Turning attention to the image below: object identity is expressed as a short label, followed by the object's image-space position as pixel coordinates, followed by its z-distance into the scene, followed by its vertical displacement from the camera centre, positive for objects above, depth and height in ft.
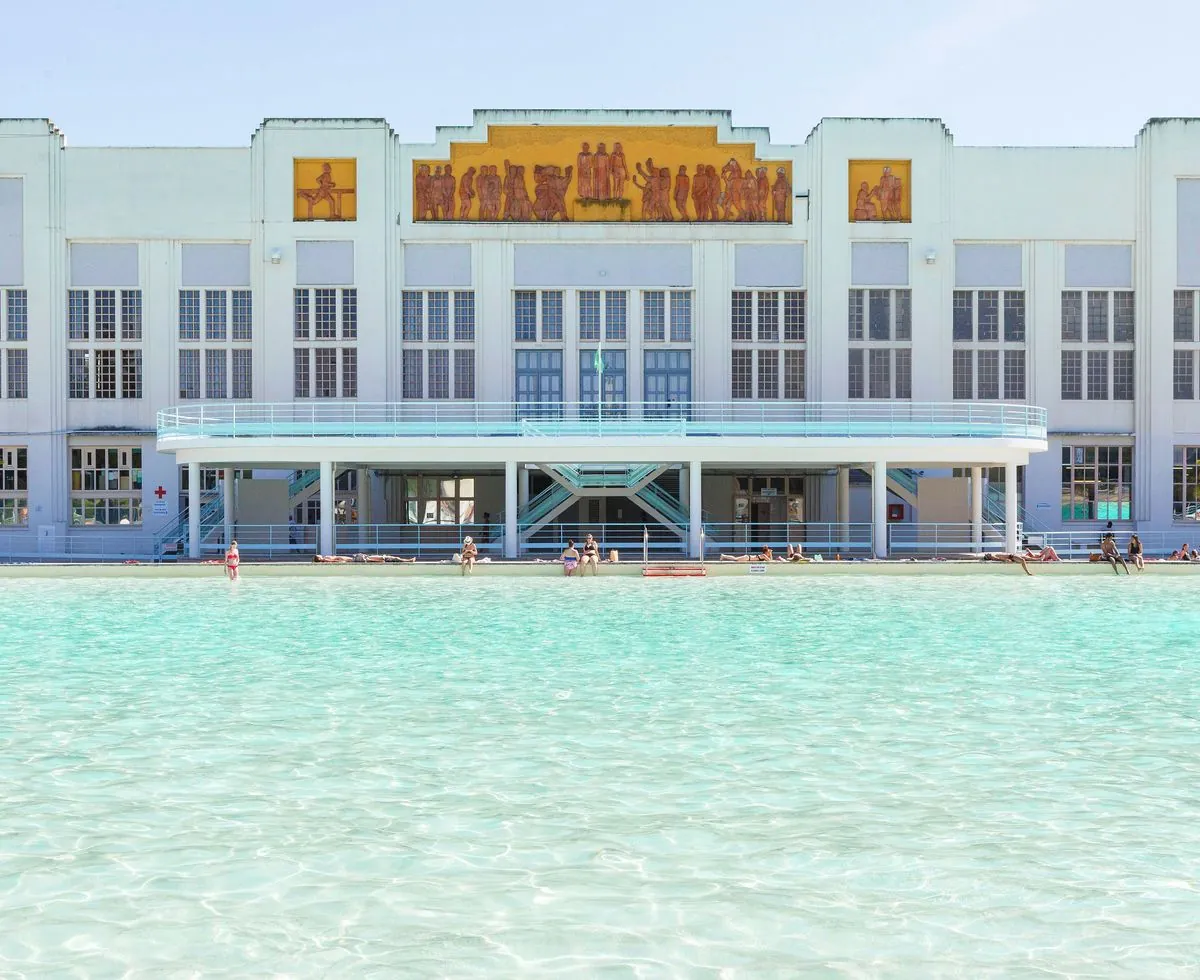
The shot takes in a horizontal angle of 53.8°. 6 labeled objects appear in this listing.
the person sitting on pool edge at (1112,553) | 112.37 -6.26
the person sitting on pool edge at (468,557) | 109.09 -6.29
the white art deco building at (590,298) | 147.95 +24.23
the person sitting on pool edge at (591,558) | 108.68 -6.37
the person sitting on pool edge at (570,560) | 107.55 -6.53
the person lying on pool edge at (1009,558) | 111.75 -6.97
